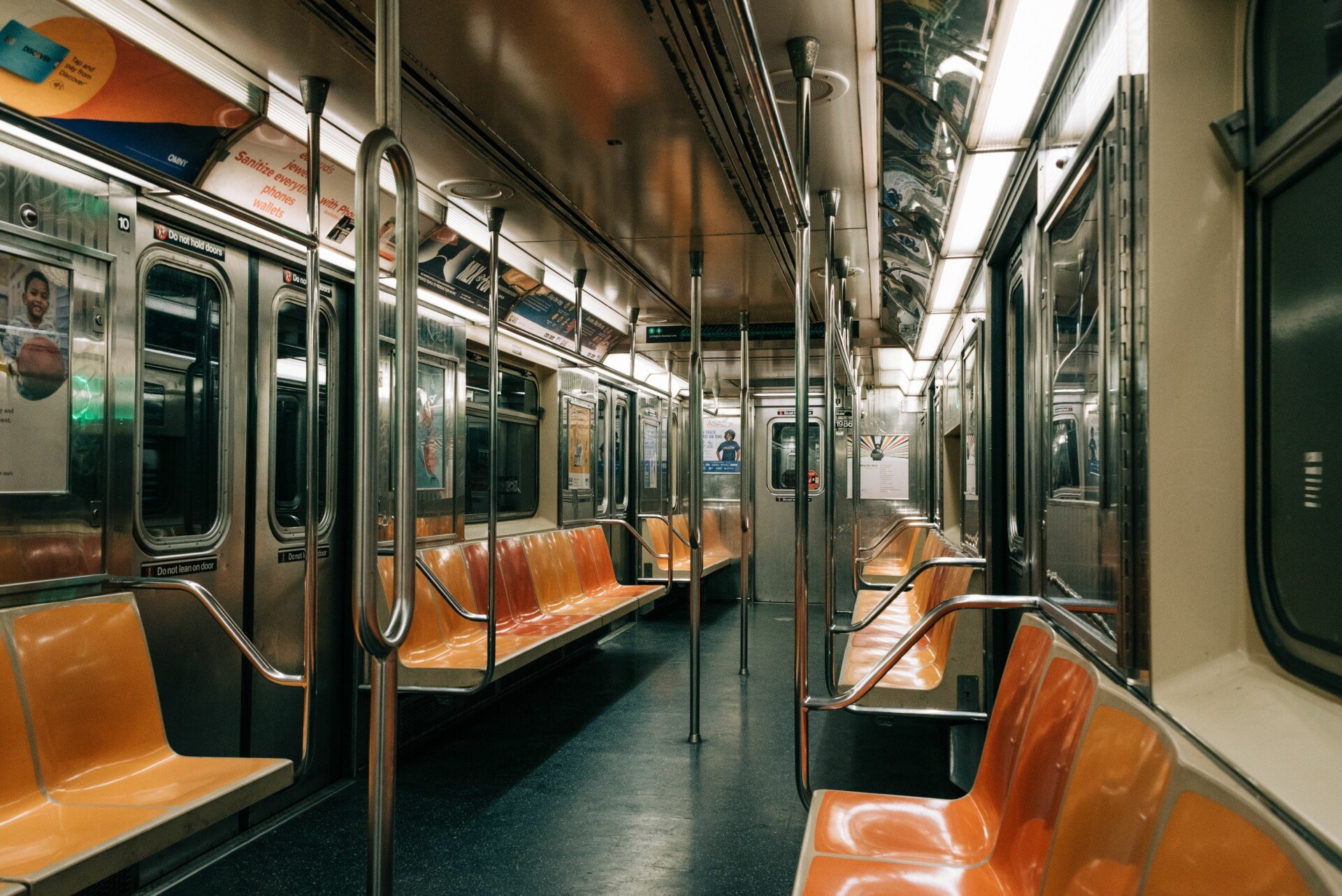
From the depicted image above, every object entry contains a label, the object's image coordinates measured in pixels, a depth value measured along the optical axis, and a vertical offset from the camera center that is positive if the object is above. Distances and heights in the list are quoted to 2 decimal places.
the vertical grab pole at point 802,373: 2.37 +0.26
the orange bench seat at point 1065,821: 1.03 -0.54
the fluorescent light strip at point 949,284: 4.51 +1.01
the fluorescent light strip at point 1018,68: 2.16 +1.08
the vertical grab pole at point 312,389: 2.58 +0.26
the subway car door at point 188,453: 2.90 +0.06
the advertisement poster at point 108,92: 2.33 +1.10
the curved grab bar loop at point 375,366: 1.31 +0.16
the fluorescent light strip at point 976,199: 3.09 +1.04
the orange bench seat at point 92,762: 1.97 -0.77
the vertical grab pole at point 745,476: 5.32 -0.04
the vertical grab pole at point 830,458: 2.87 +0.04
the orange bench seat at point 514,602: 3.98 -0.80
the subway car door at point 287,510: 3.43 -0.16
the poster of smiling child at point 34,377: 2.41 +0.26
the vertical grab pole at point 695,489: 4.32 -0.10
